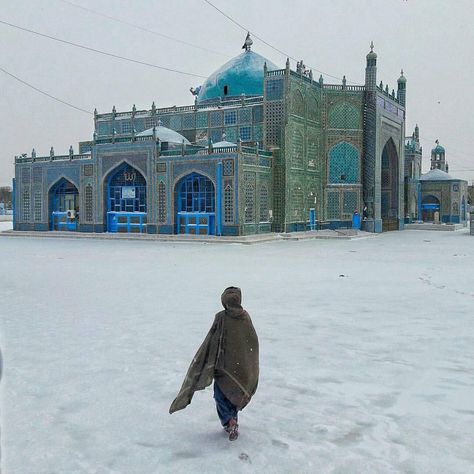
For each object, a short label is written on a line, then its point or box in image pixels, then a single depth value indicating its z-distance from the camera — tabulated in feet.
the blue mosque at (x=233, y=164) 94.22
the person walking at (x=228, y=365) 13.19
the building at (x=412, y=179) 150.20
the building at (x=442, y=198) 155.43
